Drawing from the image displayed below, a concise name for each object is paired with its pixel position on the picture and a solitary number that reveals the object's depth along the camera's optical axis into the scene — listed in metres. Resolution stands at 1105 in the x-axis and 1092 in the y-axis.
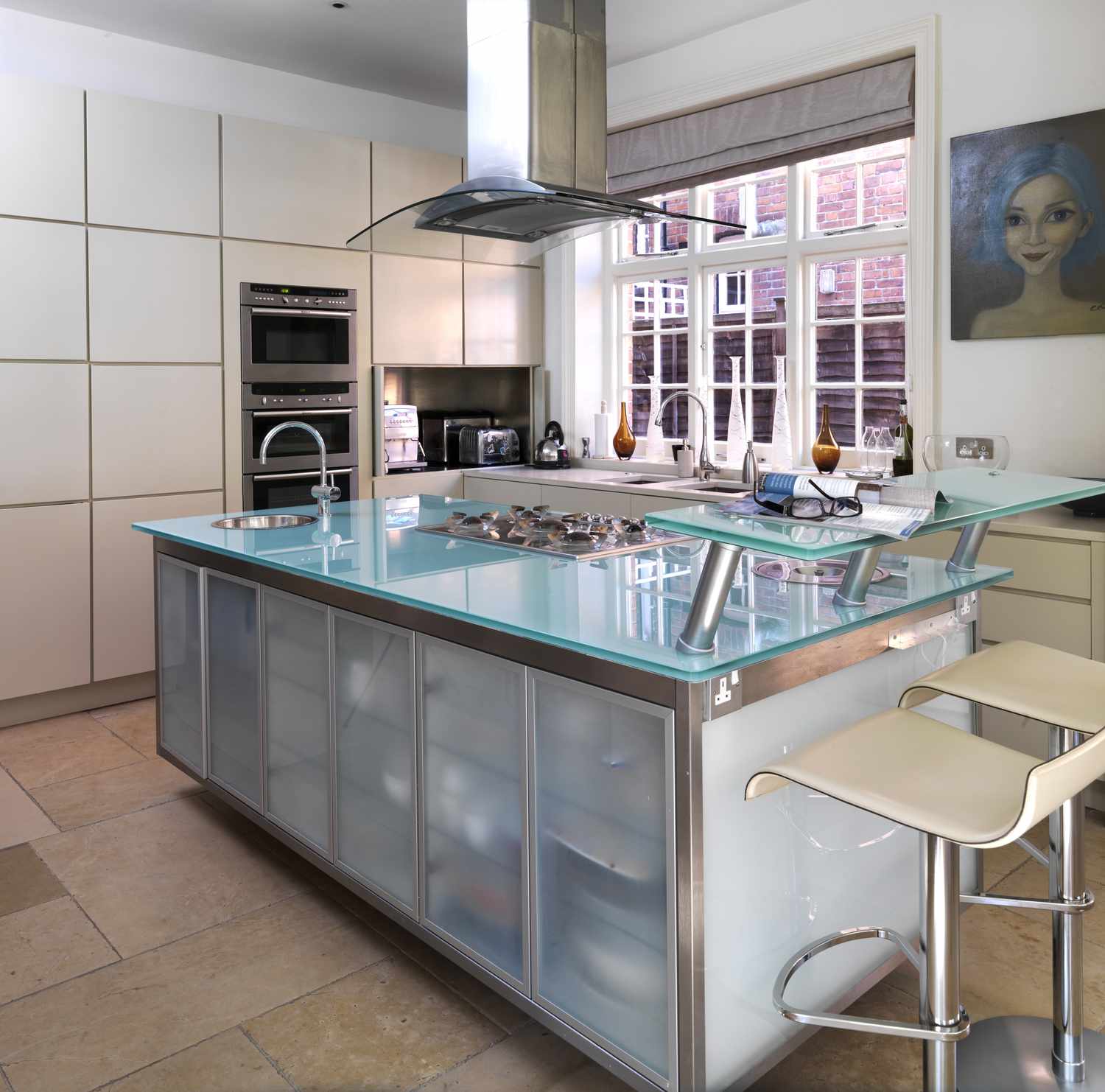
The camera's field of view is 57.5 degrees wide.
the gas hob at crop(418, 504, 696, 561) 2.71
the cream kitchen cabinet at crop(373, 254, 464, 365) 5.00
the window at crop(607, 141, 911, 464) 4.39
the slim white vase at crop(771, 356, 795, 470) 4.67
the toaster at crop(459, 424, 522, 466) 5.48
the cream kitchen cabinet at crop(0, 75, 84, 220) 3.86
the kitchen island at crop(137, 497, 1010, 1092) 1.71
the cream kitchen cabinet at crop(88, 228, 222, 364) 4.13
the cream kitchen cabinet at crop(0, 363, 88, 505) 3.98
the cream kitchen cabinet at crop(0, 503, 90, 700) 4.04
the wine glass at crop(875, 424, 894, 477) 3.79
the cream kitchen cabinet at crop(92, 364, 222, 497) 4.20
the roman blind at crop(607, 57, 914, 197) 3.94
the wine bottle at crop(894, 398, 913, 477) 3.86
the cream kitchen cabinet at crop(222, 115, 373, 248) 4.43
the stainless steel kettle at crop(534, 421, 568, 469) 5.44
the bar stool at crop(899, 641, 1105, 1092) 1.81
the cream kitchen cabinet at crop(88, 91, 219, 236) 4.08
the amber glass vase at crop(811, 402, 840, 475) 4.18
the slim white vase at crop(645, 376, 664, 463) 5.22
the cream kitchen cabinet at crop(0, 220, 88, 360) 3.91
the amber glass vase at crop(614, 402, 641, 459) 5.17
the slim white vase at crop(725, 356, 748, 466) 4.88
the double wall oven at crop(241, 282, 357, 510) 4.59
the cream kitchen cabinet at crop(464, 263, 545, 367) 5.37
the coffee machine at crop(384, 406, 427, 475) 5.14
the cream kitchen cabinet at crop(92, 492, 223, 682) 4.25
